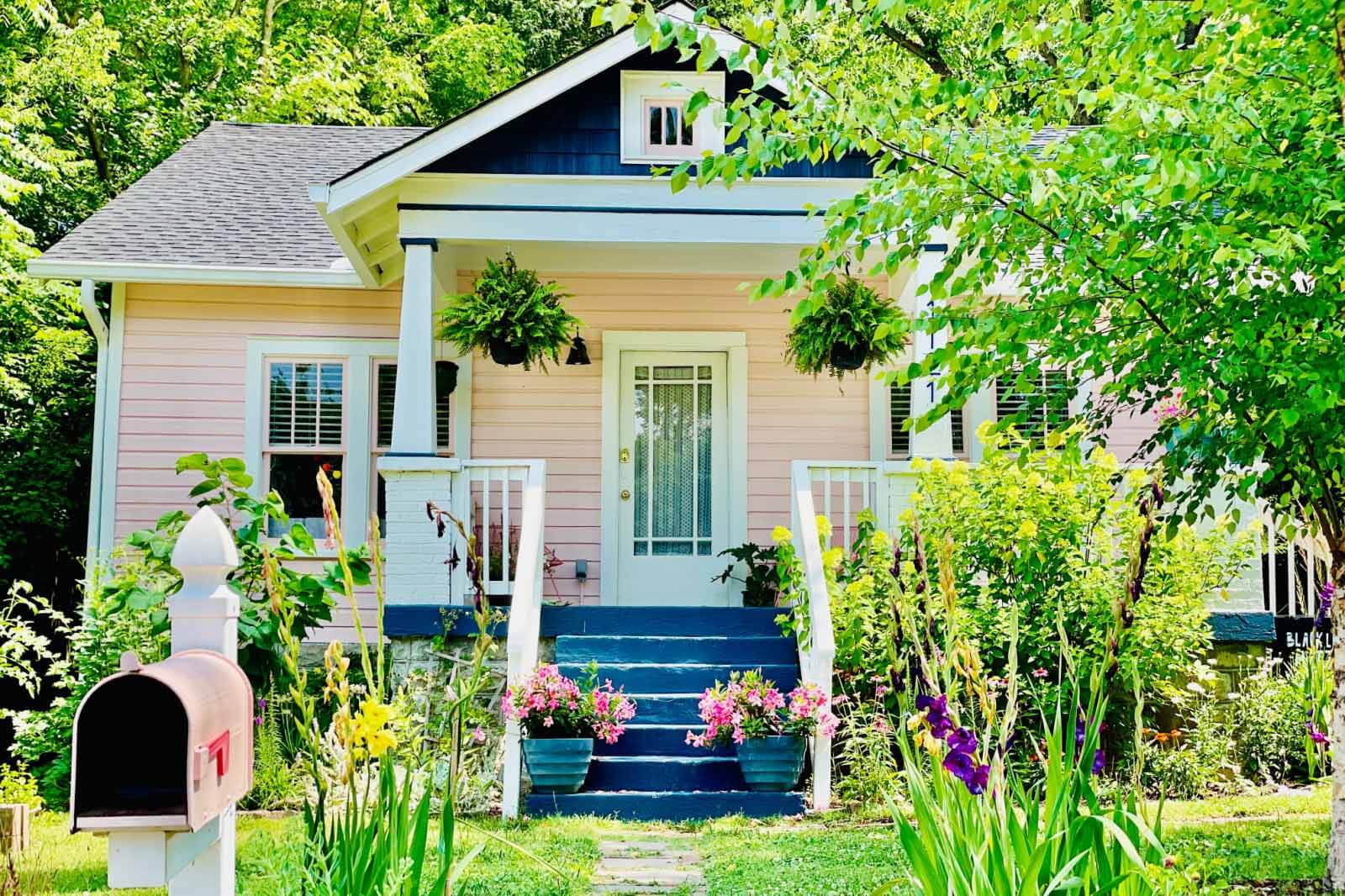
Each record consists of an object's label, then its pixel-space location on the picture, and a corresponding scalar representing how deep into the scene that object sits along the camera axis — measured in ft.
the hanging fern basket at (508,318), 25.52
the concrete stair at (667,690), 20.70
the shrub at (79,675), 24.95
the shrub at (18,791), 23.09
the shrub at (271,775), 21.12
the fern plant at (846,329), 25.41
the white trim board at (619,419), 30.73
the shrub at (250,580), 22.20
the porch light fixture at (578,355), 30.27
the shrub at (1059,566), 21.93
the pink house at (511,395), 29.91
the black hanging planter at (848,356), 26.08
